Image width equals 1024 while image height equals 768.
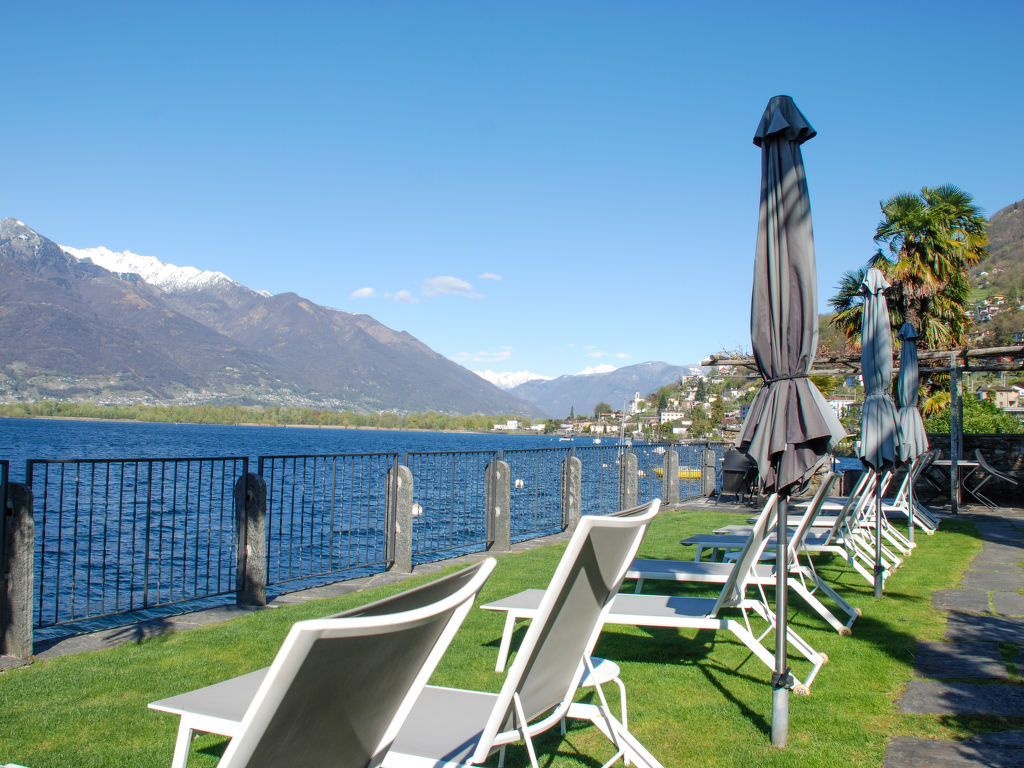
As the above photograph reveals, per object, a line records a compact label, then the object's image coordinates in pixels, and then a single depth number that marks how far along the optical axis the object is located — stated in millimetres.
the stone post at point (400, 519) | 7461
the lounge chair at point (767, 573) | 5137
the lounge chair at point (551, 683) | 2176
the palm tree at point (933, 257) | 19094
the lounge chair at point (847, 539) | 6699
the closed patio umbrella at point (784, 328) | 3709
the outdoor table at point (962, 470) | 15445
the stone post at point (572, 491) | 10648
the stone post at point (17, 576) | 4305
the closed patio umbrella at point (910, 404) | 8469
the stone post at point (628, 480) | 12516
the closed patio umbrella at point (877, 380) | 7148
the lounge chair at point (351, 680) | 1340
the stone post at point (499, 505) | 8859
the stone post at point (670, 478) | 13930
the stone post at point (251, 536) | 5863
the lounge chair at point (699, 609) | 3967
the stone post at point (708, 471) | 16172
